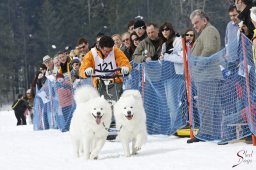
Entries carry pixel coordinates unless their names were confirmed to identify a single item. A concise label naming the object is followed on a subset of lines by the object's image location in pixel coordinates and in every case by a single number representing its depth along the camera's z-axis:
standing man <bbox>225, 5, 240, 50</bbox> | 16.29
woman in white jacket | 18.48
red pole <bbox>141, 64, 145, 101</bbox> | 20.77
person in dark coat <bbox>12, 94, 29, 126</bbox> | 46.12
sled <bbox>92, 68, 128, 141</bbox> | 18.80
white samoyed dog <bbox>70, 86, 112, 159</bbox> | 15.16
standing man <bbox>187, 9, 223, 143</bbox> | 15.99
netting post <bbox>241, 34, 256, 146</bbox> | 14.49
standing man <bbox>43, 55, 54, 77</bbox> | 30.05
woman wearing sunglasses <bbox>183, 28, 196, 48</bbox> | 18.84
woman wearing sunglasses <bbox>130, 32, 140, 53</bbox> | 21.73
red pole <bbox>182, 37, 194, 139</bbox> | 17.33
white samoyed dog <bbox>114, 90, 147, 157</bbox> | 15.29
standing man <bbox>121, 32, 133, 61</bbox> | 22.22
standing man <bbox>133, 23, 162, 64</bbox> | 20.16
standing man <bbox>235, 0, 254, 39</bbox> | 14.92
